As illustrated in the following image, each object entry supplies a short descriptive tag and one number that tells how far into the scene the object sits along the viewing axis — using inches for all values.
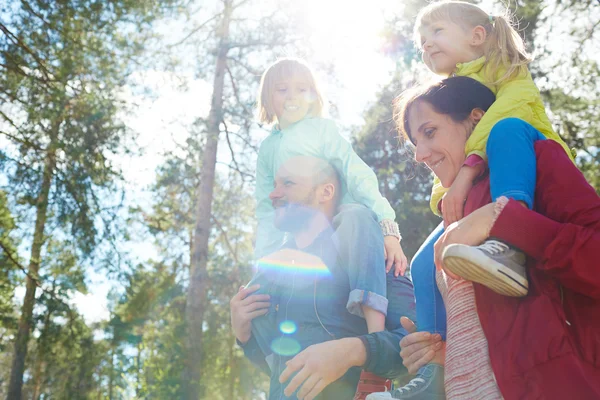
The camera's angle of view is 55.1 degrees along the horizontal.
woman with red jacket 50.3
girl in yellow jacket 53.2
